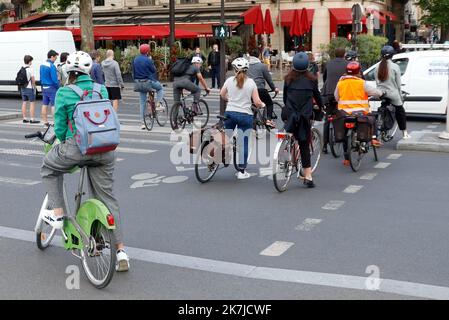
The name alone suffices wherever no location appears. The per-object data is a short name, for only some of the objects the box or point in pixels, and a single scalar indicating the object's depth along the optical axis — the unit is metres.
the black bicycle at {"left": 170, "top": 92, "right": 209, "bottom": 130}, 14.58
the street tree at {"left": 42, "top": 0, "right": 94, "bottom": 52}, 28.56
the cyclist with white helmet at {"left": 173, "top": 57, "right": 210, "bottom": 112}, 14.40
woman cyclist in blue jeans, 9.12
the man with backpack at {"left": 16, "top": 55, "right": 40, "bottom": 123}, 16.36
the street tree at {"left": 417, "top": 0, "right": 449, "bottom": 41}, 41.00
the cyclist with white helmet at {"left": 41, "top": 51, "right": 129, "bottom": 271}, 5.23
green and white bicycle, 4.92
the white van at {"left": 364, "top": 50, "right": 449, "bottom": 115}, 15.40
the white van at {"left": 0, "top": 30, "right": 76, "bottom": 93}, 22.91
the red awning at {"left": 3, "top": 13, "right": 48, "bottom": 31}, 45.34
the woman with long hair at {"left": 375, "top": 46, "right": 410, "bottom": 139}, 12.15
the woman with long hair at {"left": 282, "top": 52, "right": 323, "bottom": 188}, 8.59
